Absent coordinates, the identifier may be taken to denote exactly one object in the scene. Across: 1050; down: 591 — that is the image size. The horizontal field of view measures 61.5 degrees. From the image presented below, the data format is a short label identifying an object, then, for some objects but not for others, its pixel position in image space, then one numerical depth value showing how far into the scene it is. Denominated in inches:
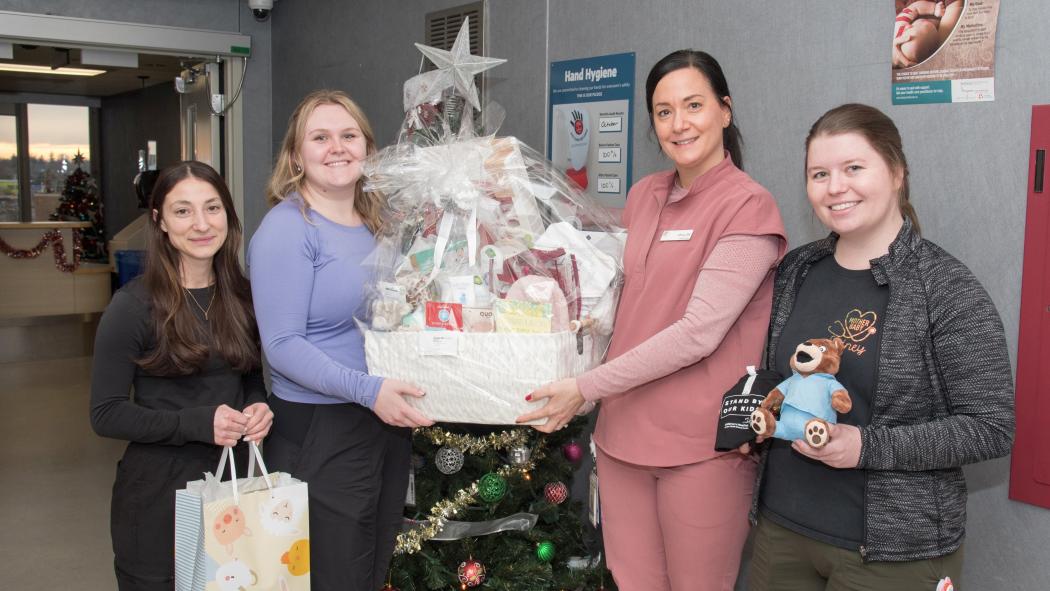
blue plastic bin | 307.0
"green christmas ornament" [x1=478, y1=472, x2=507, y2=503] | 103.7
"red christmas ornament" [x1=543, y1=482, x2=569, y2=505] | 108.7
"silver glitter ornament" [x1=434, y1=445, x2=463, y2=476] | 105.4
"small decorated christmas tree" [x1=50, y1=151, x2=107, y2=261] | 425.1
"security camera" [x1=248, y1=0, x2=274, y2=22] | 196.1
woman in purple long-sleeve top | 72.9
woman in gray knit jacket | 56.9
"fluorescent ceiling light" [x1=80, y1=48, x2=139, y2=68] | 199.3
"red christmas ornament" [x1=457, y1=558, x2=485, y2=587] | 105.0
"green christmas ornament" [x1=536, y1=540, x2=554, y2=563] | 107.7
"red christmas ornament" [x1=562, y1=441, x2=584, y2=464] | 113.7
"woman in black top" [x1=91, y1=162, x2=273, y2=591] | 73.2
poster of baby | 75.7
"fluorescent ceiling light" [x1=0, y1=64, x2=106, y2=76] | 375.2
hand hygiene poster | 117.8
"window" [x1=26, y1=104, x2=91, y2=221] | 470.0
